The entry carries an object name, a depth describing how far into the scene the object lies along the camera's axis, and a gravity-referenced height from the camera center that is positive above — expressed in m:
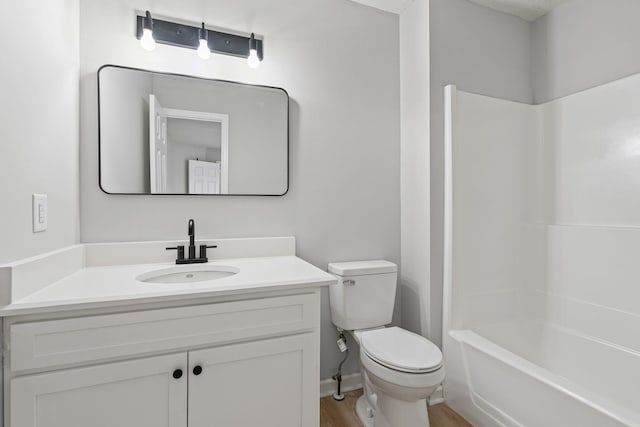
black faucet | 1.52 -0.19
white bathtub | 1.25 -0.78
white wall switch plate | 1.09 +0.00
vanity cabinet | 0.93 -0.51
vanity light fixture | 1.52 +0.88
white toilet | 1.35 -0.64
